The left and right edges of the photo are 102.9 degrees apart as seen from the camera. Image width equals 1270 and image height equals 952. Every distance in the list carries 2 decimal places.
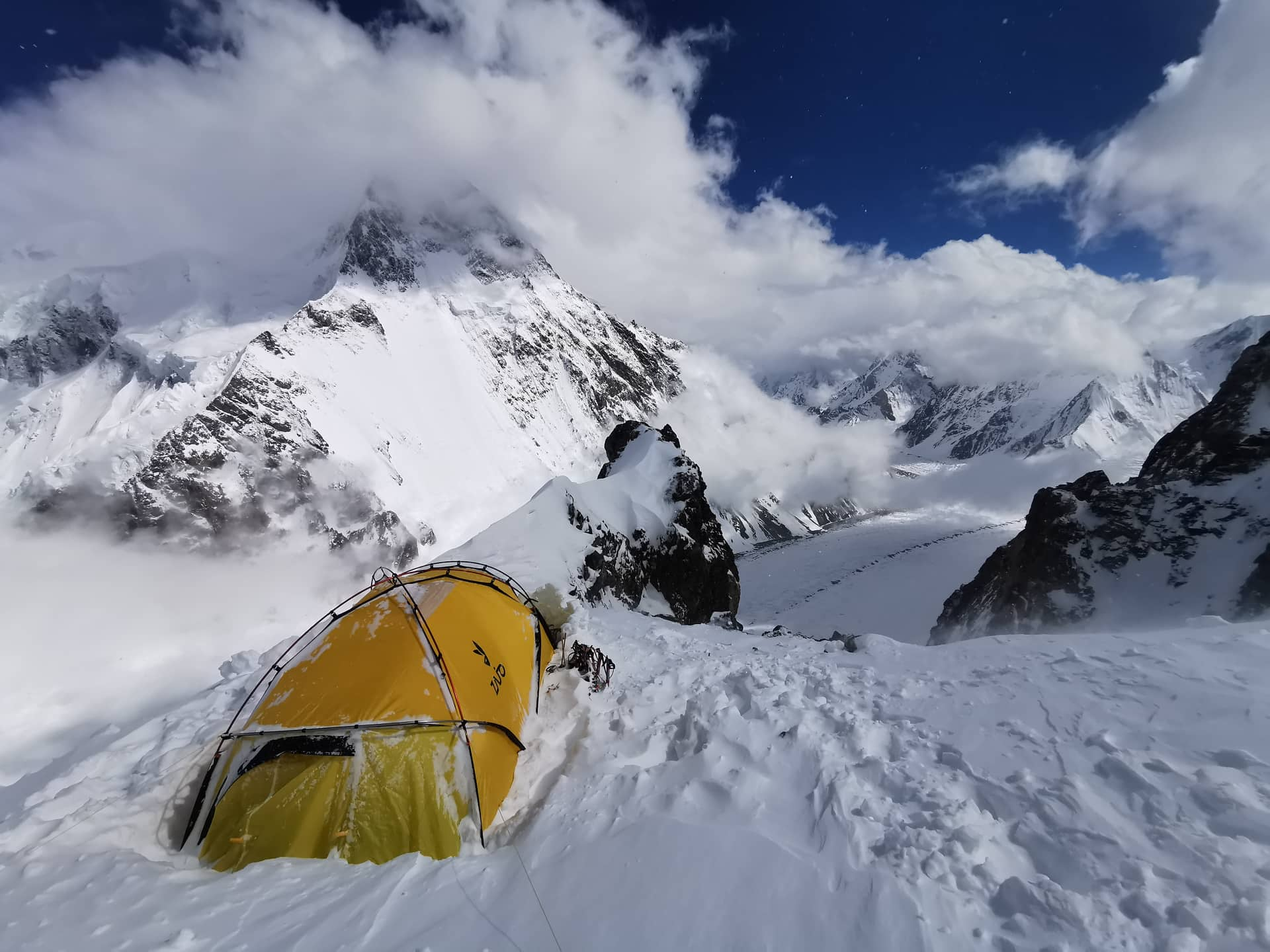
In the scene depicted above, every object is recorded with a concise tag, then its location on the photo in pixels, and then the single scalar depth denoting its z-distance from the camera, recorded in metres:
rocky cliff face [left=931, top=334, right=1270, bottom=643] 29.12
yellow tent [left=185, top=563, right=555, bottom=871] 5.54
